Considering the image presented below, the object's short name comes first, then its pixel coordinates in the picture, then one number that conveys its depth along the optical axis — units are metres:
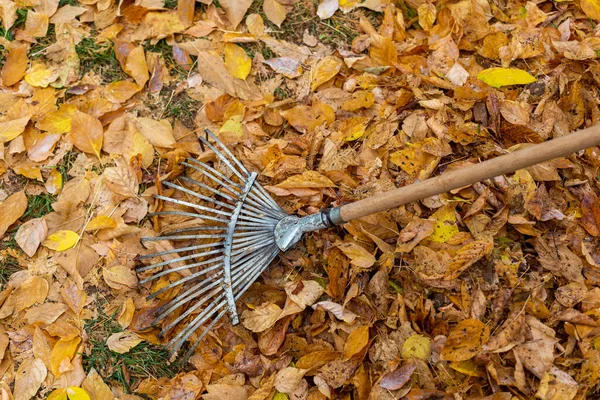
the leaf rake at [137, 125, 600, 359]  2.07
